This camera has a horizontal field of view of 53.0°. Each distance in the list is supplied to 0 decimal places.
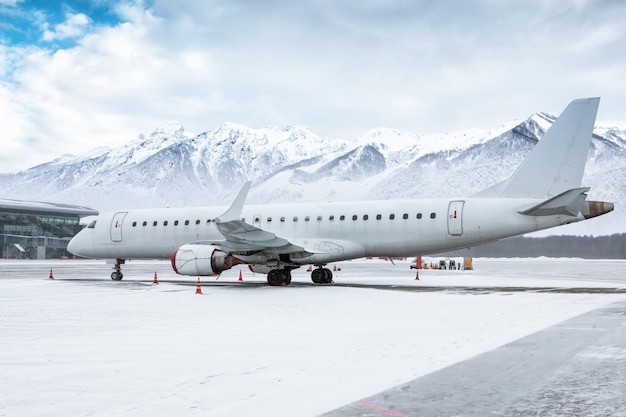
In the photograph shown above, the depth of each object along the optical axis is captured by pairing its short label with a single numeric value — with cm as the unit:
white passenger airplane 2247
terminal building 9339
